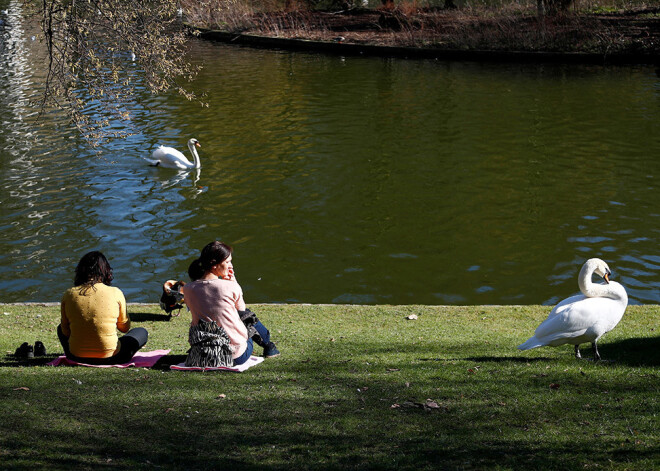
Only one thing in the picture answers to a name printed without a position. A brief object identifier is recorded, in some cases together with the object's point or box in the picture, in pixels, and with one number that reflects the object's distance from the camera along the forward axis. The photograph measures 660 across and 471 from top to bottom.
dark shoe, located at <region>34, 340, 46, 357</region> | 15.91
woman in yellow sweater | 13.97
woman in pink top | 14.20
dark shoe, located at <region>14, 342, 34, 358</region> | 15.59
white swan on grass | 14.05
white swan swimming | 38.84
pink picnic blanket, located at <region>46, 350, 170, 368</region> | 14.73
